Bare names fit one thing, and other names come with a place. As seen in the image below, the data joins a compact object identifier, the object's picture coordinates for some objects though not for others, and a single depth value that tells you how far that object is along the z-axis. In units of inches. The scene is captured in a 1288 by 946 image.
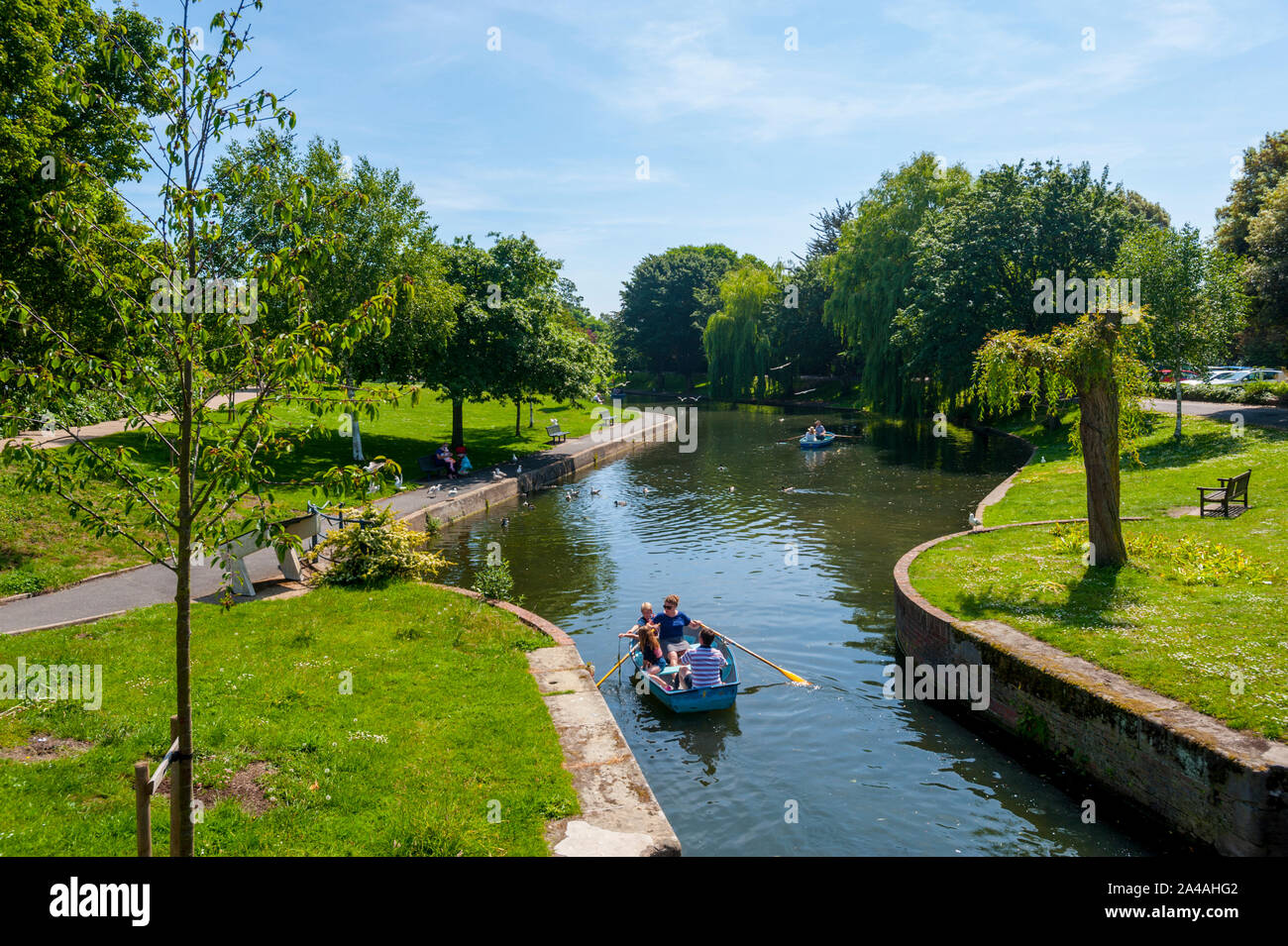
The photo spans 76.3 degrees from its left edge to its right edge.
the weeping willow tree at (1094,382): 592.4
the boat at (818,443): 1788.9
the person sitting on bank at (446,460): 1314.0
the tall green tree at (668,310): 4271.7
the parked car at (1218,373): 1958.9
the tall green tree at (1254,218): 1854.1
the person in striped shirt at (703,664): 532.5
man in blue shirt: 606.8
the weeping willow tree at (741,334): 2974.9
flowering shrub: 700.0
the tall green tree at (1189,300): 1237.1
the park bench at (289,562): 631.0
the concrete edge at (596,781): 322.3
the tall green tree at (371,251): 1171.3
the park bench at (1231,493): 768.9
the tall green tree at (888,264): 2071.9
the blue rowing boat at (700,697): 527.8
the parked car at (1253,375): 1893.3
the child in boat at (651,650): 582.2
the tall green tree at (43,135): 761.0
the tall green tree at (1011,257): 1676.9
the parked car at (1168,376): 1984.6
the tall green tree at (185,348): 223.0
